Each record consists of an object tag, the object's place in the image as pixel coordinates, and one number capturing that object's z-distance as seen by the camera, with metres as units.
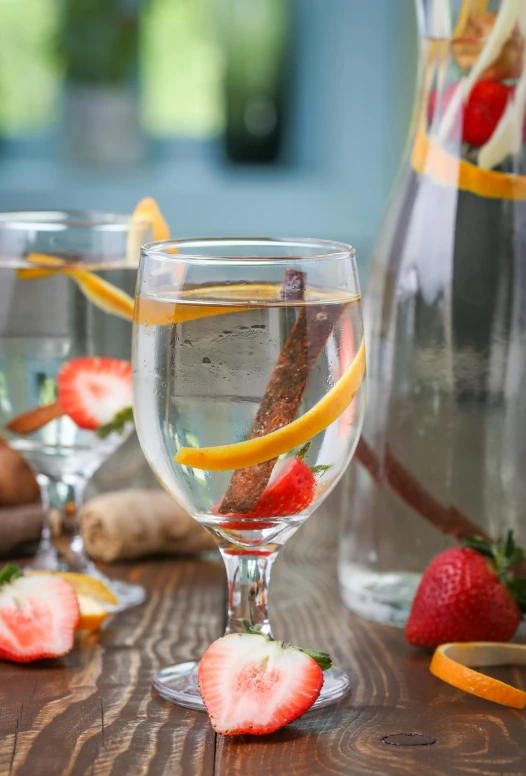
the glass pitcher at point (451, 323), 0.82
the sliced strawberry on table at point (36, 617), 0.76
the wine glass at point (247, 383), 0.71
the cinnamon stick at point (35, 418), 0.84
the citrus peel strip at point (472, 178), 0.83
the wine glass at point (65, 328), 0.83
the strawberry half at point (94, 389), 0.84
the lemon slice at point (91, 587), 0.83
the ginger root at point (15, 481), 0.92
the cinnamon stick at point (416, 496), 0.84
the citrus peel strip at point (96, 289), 0.83
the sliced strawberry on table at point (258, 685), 0.69
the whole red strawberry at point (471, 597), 0.78
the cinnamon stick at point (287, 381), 0.71
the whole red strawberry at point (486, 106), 0.82
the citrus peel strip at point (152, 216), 0.85
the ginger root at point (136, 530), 0.91
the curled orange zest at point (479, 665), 0.73
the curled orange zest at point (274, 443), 0.71
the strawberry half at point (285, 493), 0.72
